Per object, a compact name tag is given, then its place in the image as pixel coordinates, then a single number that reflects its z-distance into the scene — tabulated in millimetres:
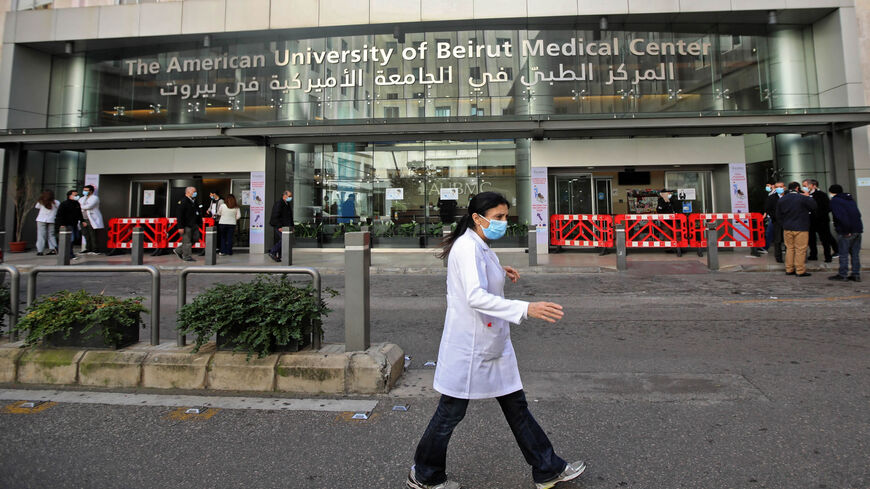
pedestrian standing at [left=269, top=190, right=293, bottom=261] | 13135
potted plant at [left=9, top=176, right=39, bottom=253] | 16203
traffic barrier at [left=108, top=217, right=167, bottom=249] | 16047
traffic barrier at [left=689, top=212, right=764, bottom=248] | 14047
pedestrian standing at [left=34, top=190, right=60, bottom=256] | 14797
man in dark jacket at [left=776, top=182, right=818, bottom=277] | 9414
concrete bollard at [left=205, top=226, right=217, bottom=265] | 11984
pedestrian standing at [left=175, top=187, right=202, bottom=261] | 12859
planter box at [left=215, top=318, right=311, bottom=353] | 3992
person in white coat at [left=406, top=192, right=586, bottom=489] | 2340
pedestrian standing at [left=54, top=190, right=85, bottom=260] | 13938
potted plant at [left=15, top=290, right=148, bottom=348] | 3984
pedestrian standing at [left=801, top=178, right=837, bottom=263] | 11289
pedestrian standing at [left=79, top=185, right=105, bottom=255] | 15117
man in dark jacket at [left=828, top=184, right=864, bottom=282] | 8930
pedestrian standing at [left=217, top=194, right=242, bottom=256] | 14984
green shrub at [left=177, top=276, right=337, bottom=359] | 3814
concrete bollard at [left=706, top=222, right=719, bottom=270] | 11336
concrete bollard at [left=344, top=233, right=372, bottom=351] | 3920
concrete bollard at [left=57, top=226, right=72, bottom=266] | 11336
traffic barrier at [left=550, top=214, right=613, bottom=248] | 15188
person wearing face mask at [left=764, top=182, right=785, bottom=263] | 11789
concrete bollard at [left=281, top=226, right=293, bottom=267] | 12359
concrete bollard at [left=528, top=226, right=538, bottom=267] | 12000
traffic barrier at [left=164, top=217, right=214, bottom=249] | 16031
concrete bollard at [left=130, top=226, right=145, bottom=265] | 11914
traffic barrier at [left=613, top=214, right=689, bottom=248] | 14336
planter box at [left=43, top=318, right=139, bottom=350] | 4066
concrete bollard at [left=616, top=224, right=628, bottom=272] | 11594
